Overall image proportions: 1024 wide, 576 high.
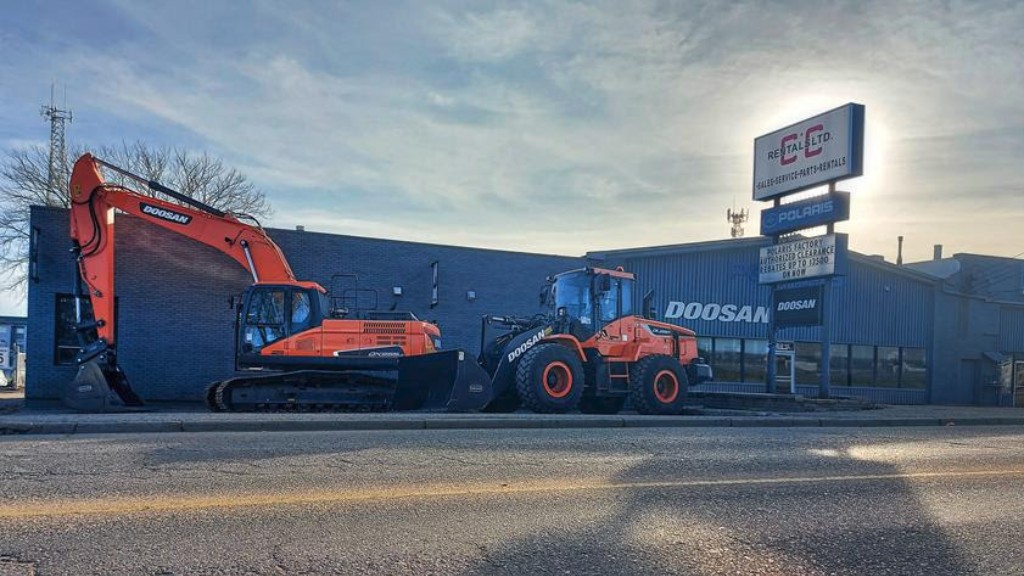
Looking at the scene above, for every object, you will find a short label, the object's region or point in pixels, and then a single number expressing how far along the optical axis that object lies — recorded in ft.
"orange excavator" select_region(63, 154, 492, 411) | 52.90
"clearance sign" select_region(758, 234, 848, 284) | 70.38
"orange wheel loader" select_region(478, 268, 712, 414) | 53.16
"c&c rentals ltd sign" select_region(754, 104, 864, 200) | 70.13
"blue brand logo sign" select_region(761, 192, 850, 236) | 71.36
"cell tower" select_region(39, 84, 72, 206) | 112.06
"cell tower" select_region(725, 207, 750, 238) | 175.22
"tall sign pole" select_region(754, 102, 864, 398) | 70.44
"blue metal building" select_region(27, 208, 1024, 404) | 68.03
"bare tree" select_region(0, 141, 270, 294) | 110.32
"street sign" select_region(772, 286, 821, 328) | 73.10
